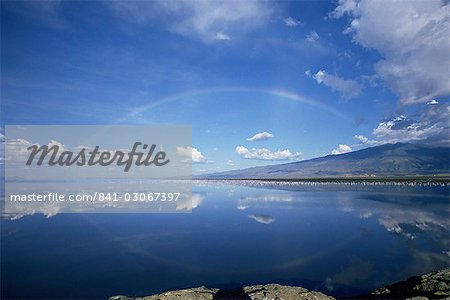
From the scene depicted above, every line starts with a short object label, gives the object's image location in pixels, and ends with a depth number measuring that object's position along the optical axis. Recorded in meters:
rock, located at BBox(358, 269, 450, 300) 13.42
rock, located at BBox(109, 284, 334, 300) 13.66
